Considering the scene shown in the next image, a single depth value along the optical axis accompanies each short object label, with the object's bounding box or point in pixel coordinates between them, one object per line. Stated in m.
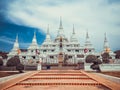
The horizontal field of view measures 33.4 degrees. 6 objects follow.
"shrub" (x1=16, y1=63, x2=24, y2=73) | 24.17
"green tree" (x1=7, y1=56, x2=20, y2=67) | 26.45
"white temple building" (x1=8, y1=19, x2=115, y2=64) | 38.85
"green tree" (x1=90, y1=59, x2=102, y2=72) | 24.37
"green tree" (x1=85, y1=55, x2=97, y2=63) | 29.58
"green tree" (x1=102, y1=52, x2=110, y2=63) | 30.72
